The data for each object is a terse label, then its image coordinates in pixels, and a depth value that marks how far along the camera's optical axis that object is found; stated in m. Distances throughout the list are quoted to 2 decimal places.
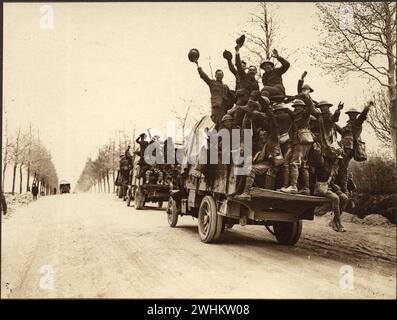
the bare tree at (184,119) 25.11
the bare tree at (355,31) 9.63
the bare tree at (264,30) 11.56
